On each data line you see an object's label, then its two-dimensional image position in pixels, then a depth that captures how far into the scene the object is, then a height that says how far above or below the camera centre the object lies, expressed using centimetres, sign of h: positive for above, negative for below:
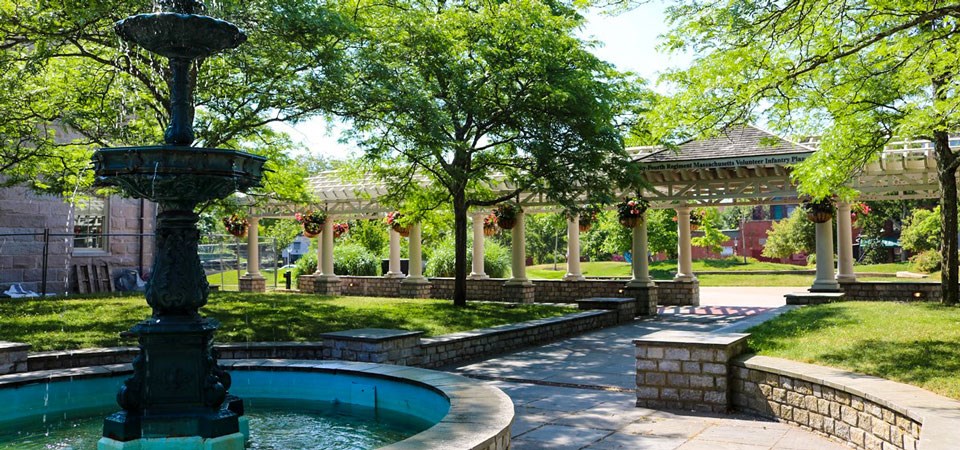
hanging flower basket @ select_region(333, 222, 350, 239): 3359 +199
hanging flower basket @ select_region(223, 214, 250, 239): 3050 +196
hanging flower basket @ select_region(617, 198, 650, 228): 2098 +161
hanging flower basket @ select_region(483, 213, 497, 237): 2884 +175
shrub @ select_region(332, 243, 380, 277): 3578 +36
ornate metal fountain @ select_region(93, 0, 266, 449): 559 +3
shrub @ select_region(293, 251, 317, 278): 3728 +35
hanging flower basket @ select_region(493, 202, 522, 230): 2330 +172
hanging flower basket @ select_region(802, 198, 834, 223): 1941 +144
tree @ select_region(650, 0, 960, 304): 955 +288
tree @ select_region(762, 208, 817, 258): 5169 +203
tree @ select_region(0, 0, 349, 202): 1205 +379
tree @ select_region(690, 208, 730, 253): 4634 +213
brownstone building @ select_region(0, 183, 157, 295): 2088 +98
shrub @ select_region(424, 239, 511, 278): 3216 +29
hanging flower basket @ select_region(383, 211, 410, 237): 2621 +175
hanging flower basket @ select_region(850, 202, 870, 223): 2353 +183
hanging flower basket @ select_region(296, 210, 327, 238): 2959 +203
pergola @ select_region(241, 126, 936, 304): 1914 +246
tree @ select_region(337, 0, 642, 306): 1511 +388
